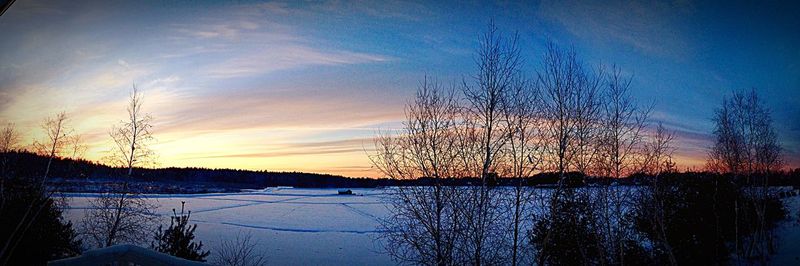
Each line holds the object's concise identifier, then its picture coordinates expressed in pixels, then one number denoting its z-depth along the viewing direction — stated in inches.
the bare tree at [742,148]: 537.3
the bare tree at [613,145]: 427.2
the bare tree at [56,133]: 528.2
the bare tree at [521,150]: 410.0
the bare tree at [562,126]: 412.2
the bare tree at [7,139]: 387.8
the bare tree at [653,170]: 450.6
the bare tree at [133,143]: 666.2
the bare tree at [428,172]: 434.3
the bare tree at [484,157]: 398.3
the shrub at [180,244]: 350.9
